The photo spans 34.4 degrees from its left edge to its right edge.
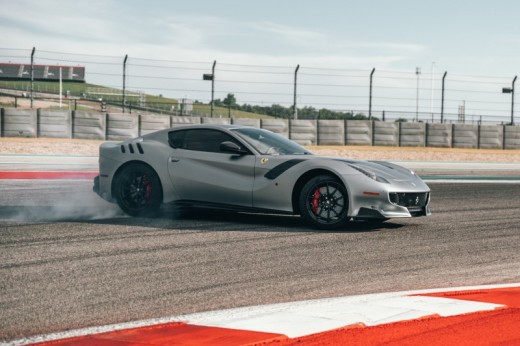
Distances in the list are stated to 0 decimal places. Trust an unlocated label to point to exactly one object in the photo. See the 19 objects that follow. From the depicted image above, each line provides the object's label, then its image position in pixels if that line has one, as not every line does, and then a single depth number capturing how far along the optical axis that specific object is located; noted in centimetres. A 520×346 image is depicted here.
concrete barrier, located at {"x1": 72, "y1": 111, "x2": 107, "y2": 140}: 2898
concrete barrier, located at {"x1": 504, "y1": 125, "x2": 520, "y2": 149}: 3550
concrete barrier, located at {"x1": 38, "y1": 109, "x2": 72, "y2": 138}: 2848
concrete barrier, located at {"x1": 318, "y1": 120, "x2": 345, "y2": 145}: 3228
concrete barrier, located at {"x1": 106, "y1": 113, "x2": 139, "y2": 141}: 2934
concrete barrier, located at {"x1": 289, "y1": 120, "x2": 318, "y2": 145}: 3156
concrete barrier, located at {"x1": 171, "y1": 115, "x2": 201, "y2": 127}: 3061
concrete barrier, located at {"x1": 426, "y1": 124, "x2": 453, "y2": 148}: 3441
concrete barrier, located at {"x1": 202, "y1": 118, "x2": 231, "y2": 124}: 3163
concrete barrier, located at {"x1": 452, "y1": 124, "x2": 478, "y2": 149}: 3481
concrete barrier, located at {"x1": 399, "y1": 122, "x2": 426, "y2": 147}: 3394
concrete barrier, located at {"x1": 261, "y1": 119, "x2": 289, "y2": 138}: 3127
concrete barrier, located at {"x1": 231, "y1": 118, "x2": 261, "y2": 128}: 3002
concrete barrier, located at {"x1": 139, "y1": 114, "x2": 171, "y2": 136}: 2950
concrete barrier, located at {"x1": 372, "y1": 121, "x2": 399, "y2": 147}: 3350
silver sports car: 941
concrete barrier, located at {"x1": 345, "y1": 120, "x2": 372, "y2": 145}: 3275
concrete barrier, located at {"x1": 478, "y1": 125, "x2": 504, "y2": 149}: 3519
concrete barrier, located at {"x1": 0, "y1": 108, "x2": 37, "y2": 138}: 2809
